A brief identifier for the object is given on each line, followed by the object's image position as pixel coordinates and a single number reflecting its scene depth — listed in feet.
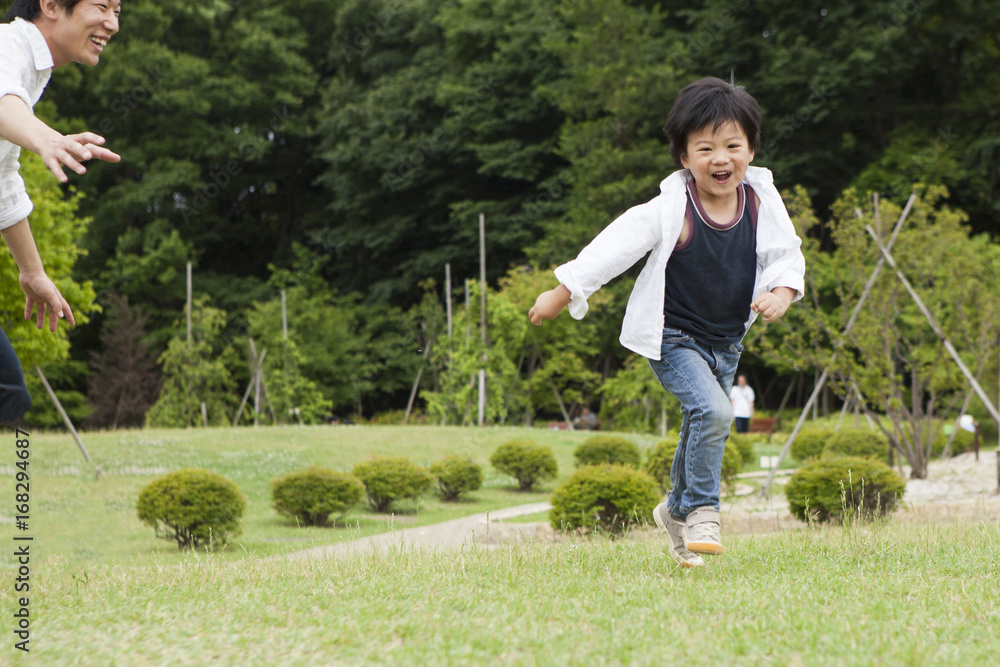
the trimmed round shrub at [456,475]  39.93
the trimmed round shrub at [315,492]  32.81
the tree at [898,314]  42.70
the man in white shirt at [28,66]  10.05
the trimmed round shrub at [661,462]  37.58
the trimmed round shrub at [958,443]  59.88
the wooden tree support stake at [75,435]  37.08
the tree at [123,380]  85.10
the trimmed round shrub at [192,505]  28.14
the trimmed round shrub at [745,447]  51.34
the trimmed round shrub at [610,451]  45.80
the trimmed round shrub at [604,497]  28.84
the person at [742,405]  65.67
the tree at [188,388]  71.20
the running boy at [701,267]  12.56
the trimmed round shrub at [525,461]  43.86
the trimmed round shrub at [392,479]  36.58
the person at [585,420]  89.25
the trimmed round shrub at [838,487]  29.14
